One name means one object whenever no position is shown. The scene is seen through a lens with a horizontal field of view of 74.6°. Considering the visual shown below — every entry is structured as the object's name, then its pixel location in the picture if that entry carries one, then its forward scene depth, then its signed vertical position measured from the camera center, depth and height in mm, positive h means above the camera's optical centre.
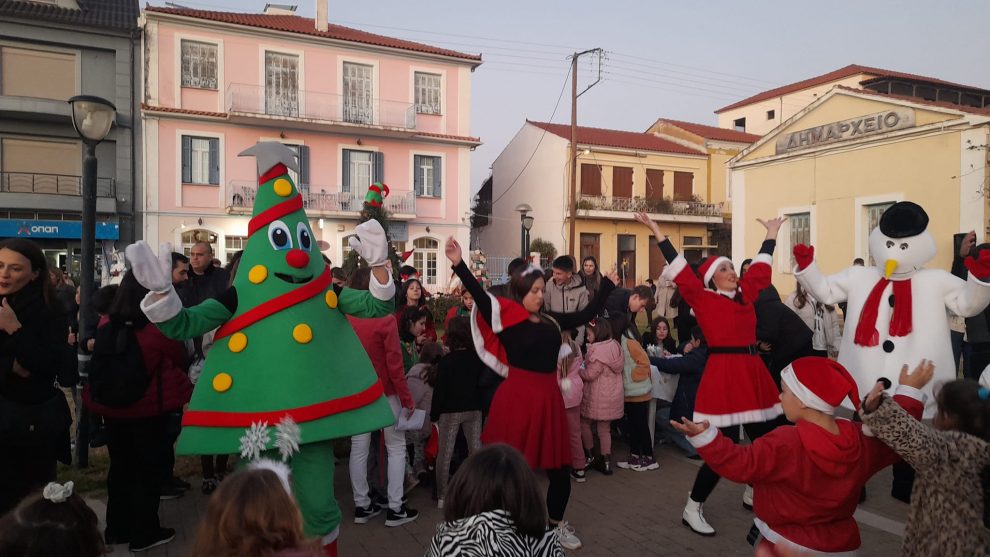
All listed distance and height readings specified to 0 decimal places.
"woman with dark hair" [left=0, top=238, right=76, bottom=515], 3135 -509
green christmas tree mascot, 3119 -429
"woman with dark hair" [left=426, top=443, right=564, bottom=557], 2098 -809
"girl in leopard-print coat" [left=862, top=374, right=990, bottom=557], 2473 -786
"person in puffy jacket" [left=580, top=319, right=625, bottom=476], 5773 -1035
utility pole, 20578 +4593
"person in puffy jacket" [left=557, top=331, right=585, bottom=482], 5223 -1069
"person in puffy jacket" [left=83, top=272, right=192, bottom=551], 4105 -1168
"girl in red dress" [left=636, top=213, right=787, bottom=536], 4277 -560
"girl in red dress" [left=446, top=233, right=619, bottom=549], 3896 -626
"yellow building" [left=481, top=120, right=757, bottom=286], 29922 +3923
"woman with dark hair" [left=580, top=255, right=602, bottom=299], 8838 -28
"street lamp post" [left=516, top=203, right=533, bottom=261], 15830 +1254
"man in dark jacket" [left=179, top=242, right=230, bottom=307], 5383 -81
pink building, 21469 +5168
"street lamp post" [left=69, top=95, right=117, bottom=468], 5770 +752
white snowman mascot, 4160 -166
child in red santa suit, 2582 -764
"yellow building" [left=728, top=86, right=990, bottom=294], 15727 +2739
